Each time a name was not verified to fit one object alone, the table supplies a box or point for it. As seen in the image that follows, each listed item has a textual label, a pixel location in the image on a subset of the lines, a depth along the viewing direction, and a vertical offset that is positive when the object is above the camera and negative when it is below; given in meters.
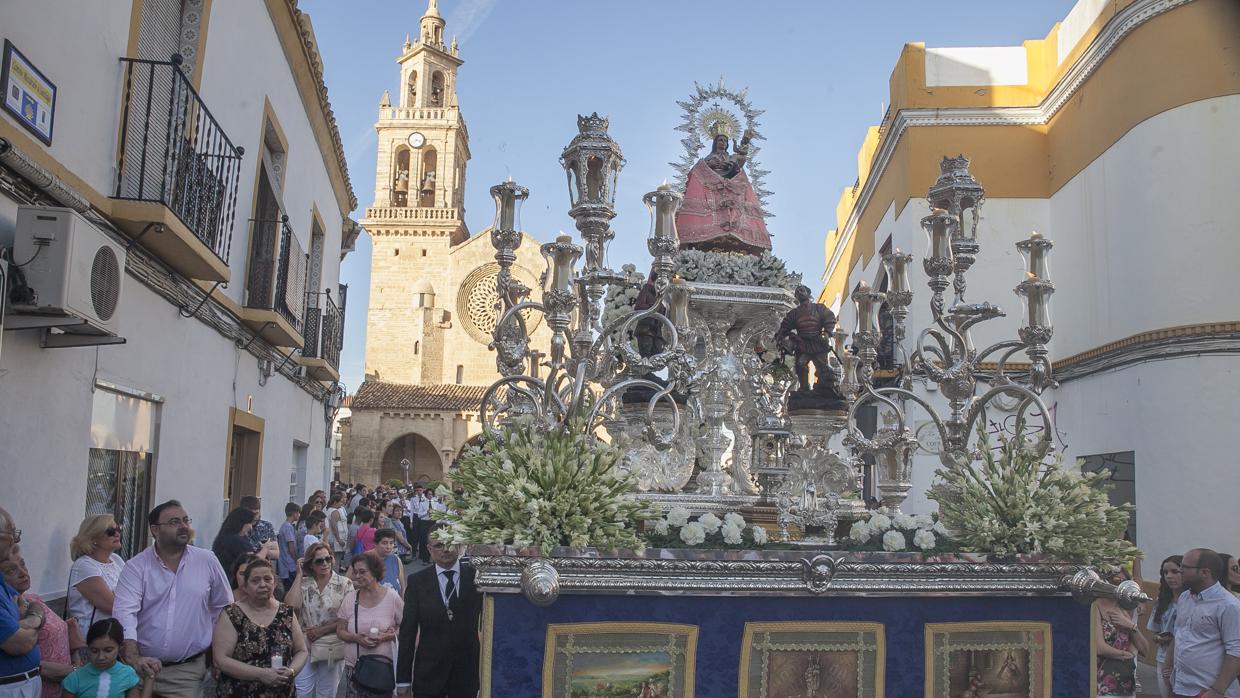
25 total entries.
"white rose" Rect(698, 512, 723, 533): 4.96 -0.28
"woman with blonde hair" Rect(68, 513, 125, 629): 4.80 -0.61
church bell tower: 41.78 +10.17
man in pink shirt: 4.67 -0.74
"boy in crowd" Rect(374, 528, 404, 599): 5.89 -0.71
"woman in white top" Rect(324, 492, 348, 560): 12.36 -0.92
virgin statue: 8.48 +2.17
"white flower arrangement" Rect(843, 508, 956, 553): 5.12 -0.32
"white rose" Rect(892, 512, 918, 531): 5.51 -0.27
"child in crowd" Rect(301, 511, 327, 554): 9.16 -0.68
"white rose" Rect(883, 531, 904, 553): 5.07 -0.34
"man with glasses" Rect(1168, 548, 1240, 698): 5.07 -0.77
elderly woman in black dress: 4.64 -0.92
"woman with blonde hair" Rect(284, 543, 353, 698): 5.57 -0.94
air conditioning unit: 4.82 +0.88
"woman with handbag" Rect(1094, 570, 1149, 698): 5.54 -0.96
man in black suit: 4.88 -0.86
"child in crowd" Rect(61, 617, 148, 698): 4.24 -0.96
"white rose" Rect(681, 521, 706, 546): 4.82 -0.33
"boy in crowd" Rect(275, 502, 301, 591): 9.57 -0.99
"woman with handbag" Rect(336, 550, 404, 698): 5.20 -0.92
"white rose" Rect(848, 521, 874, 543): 5.29 -0.32
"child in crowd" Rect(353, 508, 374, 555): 10.16 -0.80
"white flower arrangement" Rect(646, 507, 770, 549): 4.85 -0.33
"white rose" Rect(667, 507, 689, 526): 5.12 -0.26
